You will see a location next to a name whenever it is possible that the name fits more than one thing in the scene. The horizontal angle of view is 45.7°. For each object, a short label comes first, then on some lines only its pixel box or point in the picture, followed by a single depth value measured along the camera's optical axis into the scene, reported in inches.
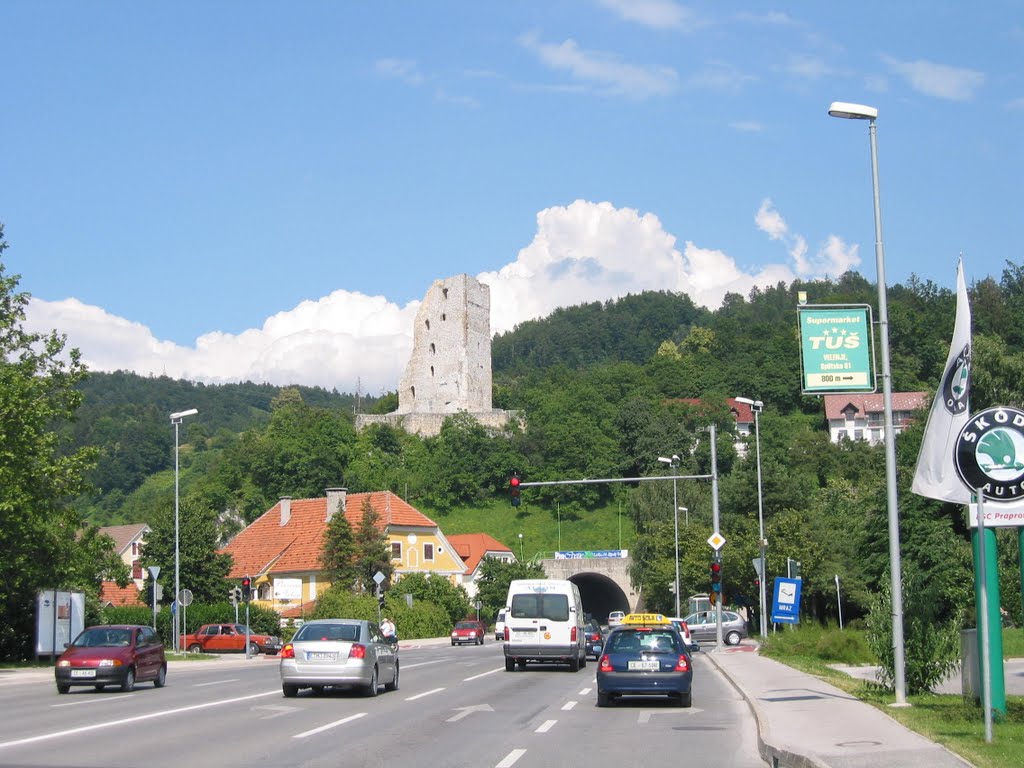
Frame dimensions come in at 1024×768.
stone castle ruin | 5064.0
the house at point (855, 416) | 5629.9
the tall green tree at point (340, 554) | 2605.8
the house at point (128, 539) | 4347.9
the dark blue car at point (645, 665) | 784.9
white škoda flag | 634.8
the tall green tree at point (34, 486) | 1509.6
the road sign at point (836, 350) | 743.5
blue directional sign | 1362.0
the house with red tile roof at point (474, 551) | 3789.9
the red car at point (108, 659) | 965.2
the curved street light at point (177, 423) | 1895.9
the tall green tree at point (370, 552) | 2642.7
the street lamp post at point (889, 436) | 727.7
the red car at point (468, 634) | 2409.0
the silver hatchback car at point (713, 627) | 2057.1
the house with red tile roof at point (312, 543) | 2950.3
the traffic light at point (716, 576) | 1577.3
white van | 1224.2
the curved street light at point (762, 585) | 1707.7
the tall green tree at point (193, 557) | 2532.0
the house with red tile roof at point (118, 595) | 3366.9
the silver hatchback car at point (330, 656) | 844.0
